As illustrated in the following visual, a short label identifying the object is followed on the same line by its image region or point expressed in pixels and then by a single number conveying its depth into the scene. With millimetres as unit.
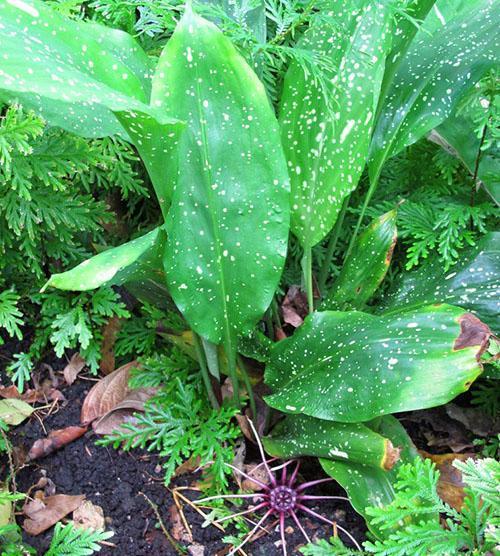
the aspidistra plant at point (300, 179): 811
